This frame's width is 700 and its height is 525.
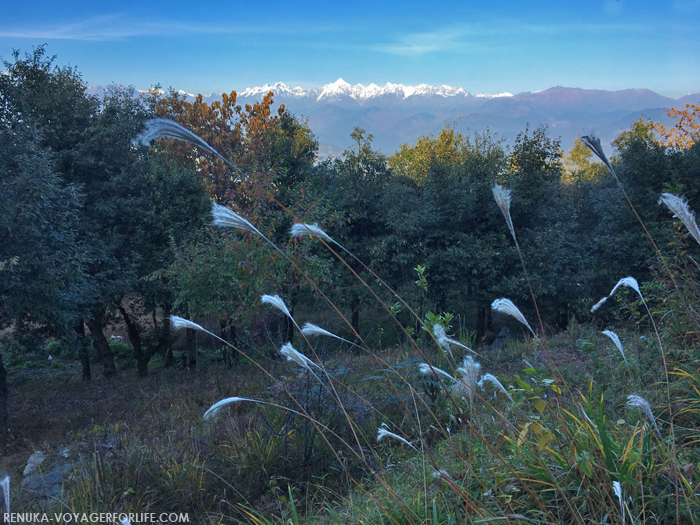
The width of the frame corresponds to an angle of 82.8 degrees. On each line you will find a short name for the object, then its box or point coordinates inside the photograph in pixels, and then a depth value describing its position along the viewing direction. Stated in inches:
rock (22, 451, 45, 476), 185.1
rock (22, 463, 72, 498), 132.3
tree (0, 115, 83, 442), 310.7
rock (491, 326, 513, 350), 453.6
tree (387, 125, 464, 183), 994.1
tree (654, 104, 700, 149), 924.3
